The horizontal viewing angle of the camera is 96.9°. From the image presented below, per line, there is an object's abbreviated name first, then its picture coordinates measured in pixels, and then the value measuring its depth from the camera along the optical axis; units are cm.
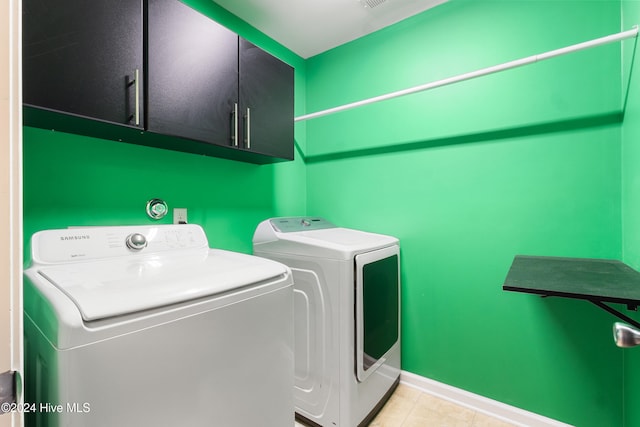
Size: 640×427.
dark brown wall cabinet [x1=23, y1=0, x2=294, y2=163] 96
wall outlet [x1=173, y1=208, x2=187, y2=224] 164
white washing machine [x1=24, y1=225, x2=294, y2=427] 65
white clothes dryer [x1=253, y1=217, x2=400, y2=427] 150
